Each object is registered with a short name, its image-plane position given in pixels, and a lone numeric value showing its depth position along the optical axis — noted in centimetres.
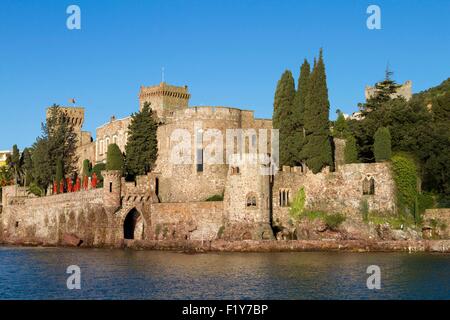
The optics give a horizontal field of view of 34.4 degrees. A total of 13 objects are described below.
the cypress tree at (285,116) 5184
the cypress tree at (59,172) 7062
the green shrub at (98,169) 6762
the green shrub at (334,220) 4825
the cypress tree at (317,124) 5028
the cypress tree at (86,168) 7263
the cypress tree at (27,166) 8113
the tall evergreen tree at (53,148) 7419
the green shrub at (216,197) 5212
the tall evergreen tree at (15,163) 8794
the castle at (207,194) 4750
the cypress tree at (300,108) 5125
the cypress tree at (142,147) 5800
